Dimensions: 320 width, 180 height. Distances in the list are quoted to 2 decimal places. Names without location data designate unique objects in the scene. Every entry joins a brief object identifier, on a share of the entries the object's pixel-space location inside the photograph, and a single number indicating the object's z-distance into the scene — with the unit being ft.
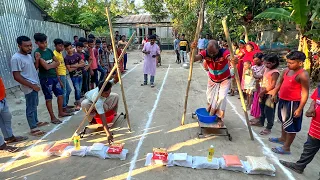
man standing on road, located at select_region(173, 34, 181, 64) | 51.21
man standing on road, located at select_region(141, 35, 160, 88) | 29.03
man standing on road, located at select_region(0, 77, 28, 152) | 12.70
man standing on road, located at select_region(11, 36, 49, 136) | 13.78
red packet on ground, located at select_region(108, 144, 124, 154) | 12.25
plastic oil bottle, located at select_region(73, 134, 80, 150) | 12.70
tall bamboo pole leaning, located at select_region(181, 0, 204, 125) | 14.15
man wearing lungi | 14.55
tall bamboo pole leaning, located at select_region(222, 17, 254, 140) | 13.34
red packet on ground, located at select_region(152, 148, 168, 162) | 11.75
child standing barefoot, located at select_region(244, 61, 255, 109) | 18.13
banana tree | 23.64
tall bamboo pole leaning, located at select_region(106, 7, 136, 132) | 14.09
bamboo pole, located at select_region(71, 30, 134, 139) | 13.67
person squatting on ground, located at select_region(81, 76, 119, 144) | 13.73
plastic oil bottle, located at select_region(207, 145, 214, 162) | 11.29
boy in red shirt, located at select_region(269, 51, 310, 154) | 11.30
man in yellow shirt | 17.87
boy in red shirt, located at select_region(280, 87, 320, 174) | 9.80
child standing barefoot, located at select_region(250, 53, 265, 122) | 16.84
